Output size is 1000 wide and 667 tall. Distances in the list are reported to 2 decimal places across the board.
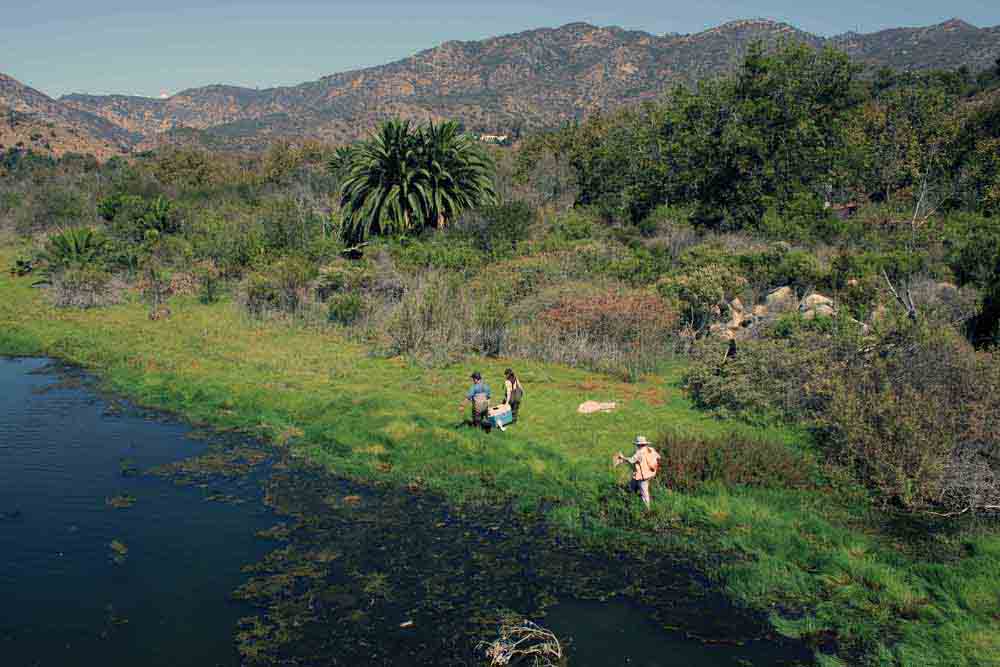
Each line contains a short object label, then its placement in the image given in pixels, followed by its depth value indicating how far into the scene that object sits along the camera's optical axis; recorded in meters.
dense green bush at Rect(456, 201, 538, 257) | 31.73
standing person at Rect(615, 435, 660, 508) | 11.28
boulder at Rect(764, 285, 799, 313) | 22.32
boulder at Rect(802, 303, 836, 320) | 19.02
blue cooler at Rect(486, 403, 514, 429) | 14.35
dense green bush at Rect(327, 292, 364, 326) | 24.42
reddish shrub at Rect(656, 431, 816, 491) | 12.00
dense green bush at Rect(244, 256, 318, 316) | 26.50
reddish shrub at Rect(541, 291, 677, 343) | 20.30
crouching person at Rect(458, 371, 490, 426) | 14.23
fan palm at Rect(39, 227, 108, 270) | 30.83
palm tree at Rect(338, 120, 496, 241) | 33.88
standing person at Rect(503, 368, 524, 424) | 14.81
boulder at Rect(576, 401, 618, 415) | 15.41
